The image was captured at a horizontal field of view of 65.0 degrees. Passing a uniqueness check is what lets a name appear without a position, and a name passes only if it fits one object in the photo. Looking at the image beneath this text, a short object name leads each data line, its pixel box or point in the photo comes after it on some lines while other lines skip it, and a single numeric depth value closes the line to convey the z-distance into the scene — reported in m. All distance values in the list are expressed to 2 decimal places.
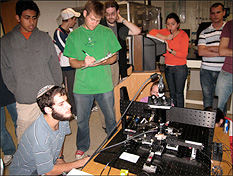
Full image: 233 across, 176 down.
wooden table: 0.93
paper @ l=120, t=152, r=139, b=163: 0.97
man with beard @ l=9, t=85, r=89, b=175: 1.09
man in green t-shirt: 1.64
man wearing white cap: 2.53
